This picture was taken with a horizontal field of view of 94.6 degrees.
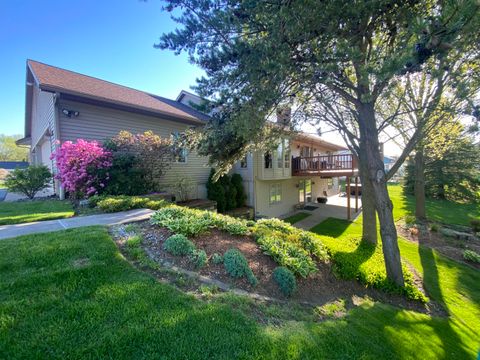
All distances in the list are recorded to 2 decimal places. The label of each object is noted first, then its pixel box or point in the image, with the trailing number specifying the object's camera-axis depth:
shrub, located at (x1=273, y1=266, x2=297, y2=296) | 3.41
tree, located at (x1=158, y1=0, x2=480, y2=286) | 3.35
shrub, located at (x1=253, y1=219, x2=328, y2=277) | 4.01
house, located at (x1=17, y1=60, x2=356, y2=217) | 8.11
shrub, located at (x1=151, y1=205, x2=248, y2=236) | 4.20
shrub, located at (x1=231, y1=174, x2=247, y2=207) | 13.60
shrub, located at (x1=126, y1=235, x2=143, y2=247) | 3.67
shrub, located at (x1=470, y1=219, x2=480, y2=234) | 10.48
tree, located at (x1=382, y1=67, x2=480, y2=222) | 4.20
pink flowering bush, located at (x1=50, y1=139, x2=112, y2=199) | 7.18
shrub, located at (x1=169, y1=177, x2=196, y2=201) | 11.05
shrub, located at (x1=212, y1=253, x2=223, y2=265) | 3.51
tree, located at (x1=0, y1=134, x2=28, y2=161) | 45.81
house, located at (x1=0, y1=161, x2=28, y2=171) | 31.75
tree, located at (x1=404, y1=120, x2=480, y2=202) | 17.89
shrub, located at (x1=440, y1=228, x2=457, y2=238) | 10.05
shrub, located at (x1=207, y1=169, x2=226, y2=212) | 12.43
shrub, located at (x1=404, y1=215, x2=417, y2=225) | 12.01
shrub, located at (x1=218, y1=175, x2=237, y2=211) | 12.86
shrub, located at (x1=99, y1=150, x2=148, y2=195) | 7.86
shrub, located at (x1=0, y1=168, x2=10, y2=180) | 28.51
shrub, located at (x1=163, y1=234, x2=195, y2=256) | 3.54
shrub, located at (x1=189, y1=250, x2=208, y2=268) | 3.35
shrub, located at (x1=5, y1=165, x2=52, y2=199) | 8.10
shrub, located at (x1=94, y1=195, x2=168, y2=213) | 6.09
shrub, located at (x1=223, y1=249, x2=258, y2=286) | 3.31
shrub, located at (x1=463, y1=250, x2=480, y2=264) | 7.49
